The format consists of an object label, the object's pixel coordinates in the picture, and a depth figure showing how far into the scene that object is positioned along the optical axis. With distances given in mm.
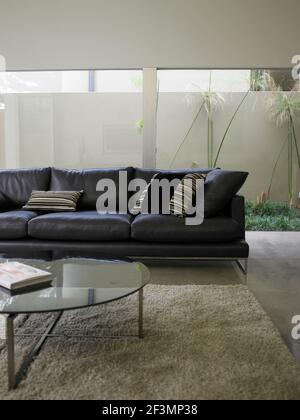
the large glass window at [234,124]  4539
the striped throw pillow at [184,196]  3295
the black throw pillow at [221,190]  3291
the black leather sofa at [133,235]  3188
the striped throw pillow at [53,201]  3656
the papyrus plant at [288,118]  4539
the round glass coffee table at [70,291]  1610
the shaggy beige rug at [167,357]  1572
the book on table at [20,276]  1799
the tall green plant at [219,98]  4527
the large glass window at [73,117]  4555
